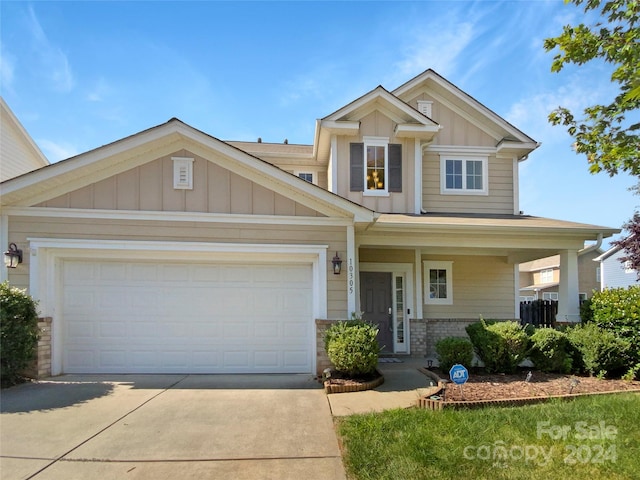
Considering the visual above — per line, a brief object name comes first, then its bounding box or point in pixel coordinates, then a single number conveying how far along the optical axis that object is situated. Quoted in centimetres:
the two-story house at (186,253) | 721
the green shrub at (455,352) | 717
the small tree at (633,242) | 1488
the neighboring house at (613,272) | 2541
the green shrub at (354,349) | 646
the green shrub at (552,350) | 723
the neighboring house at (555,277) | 3291
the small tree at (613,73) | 648
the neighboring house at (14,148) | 1271
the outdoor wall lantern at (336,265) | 745
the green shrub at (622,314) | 690
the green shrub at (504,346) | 720
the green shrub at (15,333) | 627
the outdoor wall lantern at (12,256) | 688
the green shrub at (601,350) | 689
